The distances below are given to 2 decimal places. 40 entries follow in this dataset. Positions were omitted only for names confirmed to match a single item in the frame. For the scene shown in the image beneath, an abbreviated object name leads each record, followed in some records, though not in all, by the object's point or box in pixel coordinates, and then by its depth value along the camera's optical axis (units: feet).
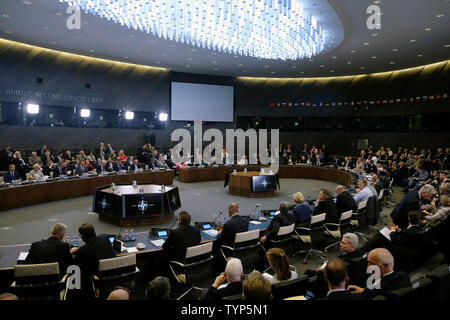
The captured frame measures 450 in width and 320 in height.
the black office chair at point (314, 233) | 17.51
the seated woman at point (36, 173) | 30.31
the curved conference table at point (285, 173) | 44.24
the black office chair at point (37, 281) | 10.53
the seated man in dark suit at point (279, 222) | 16.06
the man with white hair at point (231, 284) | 9.37
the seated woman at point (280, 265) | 9.84
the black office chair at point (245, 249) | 14.55
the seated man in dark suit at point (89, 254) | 11.72
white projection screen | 59.88
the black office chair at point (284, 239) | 15.88
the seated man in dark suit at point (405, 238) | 13.12
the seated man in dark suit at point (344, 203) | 20.59
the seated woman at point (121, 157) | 43.99
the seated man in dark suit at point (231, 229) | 15.12
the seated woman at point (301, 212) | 18.53
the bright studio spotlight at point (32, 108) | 45.42
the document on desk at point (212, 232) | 16.15
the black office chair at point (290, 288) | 8.77
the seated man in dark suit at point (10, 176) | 28.67
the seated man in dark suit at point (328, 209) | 19.24
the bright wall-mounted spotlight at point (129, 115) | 55.93
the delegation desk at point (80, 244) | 11.62
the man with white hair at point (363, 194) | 23.00
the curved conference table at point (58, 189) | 27.18
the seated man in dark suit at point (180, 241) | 13.58
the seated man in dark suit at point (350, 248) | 12.17
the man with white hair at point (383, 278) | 9.21
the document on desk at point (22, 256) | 12.18
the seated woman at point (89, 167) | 37.27
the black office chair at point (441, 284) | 8.67
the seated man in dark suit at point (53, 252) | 11.33
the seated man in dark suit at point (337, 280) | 8.18
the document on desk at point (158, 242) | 14.55
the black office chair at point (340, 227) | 18.80
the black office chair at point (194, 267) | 12.89
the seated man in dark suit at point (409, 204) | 18.20
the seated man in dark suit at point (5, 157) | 39.09
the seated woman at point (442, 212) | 16.21
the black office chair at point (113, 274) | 11.40
